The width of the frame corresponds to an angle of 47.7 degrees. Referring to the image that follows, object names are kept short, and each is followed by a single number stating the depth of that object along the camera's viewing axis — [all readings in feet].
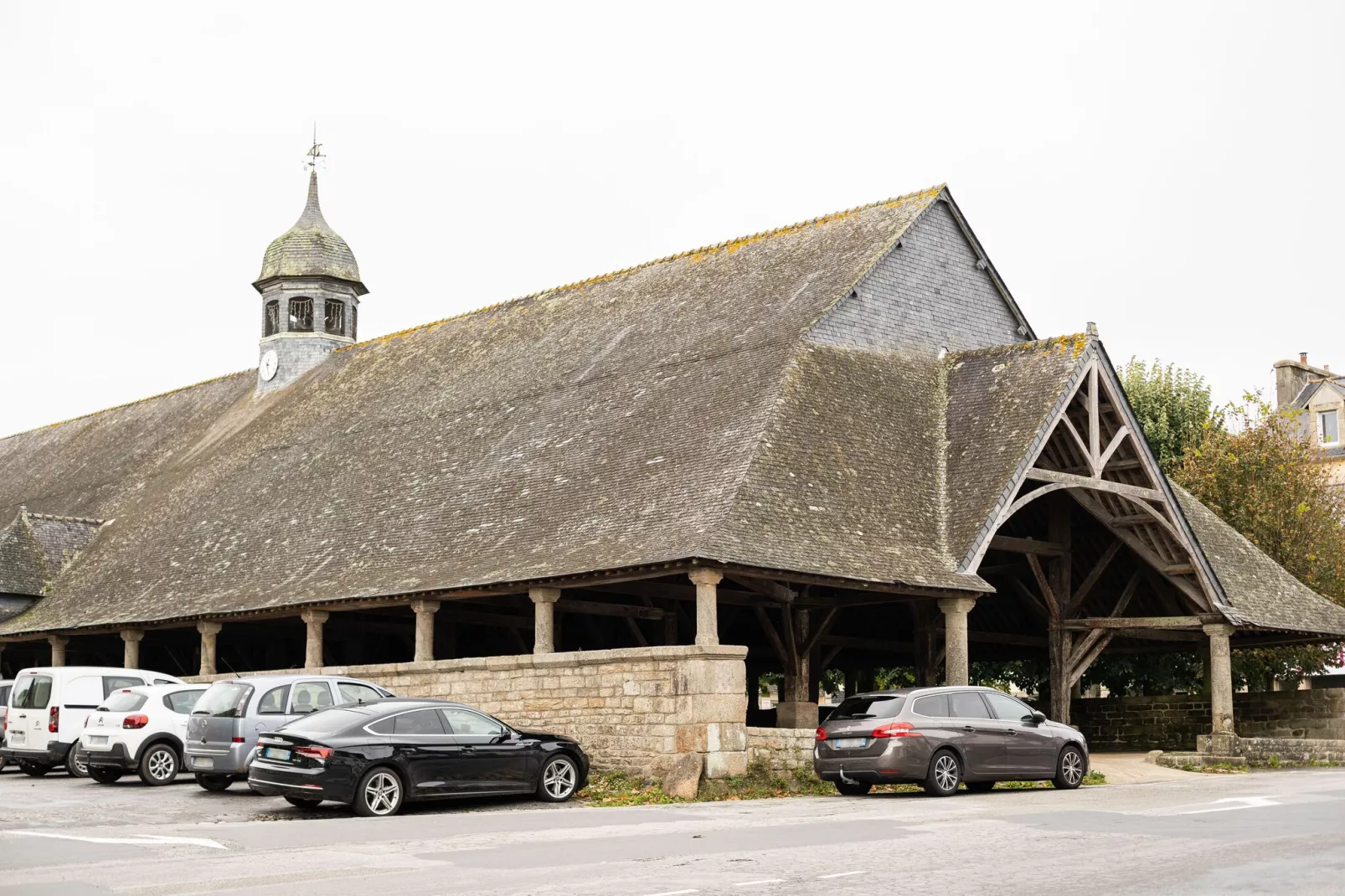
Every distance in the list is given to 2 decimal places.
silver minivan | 58.44
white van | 69.92
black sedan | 49.49
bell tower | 128.88
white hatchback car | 64.13
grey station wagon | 55.06
